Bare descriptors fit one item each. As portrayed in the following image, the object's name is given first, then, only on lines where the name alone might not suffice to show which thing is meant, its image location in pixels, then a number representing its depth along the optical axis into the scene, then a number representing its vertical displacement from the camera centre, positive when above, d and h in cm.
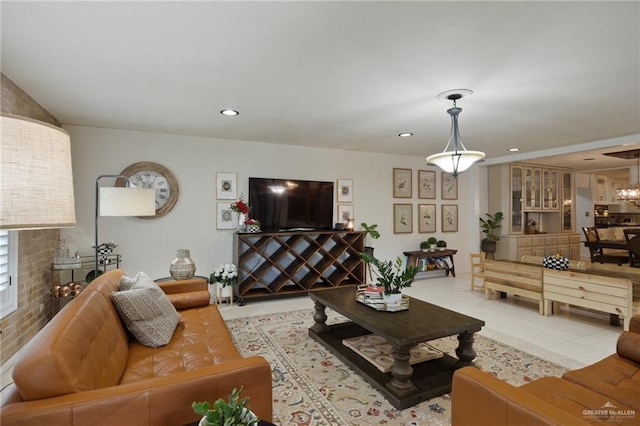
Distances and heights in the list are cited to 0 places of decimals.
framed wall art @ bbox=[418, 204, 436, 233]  635 -5
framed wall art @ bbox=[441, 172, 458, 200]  664 +59
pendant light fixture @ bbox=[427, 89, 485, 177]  292 +57
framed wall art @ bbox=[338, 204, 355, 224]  557 +4
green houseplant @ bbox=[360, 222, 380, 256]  537 -28
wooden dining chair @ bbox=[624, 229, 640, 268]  542 -59
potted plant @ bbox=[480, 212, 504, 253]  663 -33
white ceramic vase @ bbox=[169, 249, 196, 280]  365 -59
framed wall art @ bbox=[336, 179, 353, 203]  557 +43
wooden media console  461 -72
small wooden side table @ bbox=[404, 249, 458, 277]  596 -76
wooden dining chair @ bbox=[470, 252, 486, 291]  497 -91
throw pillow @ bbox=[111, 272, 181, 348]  202 -65
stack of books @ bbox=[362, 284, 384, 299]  281 -68
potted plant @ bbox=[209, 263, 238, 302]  434 -85
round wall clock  423 +47
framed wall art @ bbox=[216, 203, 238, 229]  473 -2
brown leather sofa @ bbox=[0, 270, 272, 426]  111 -66
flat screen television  488 +19
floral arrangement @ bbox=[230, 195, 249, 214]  453 +12
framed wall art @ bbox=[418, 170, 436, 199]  638 +64
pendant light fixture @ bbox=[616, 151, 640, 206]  653 +48
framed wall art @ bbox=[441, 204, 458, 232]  662 -5
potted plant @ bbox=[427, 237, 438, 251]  628 -53
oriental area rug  200 -125
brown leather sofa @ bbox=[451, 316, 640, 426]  119 -85
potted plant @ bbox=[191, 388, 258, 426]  102 -64
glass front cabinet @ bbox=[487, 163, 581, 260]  673 +15
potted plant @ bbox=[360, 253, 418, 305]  261 -54
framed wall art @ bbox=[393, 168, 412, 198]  610 +62
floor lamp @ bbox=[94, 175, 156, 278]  312 +14
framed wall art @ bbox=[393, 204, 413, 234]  609 -5
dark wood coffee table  212 -94
